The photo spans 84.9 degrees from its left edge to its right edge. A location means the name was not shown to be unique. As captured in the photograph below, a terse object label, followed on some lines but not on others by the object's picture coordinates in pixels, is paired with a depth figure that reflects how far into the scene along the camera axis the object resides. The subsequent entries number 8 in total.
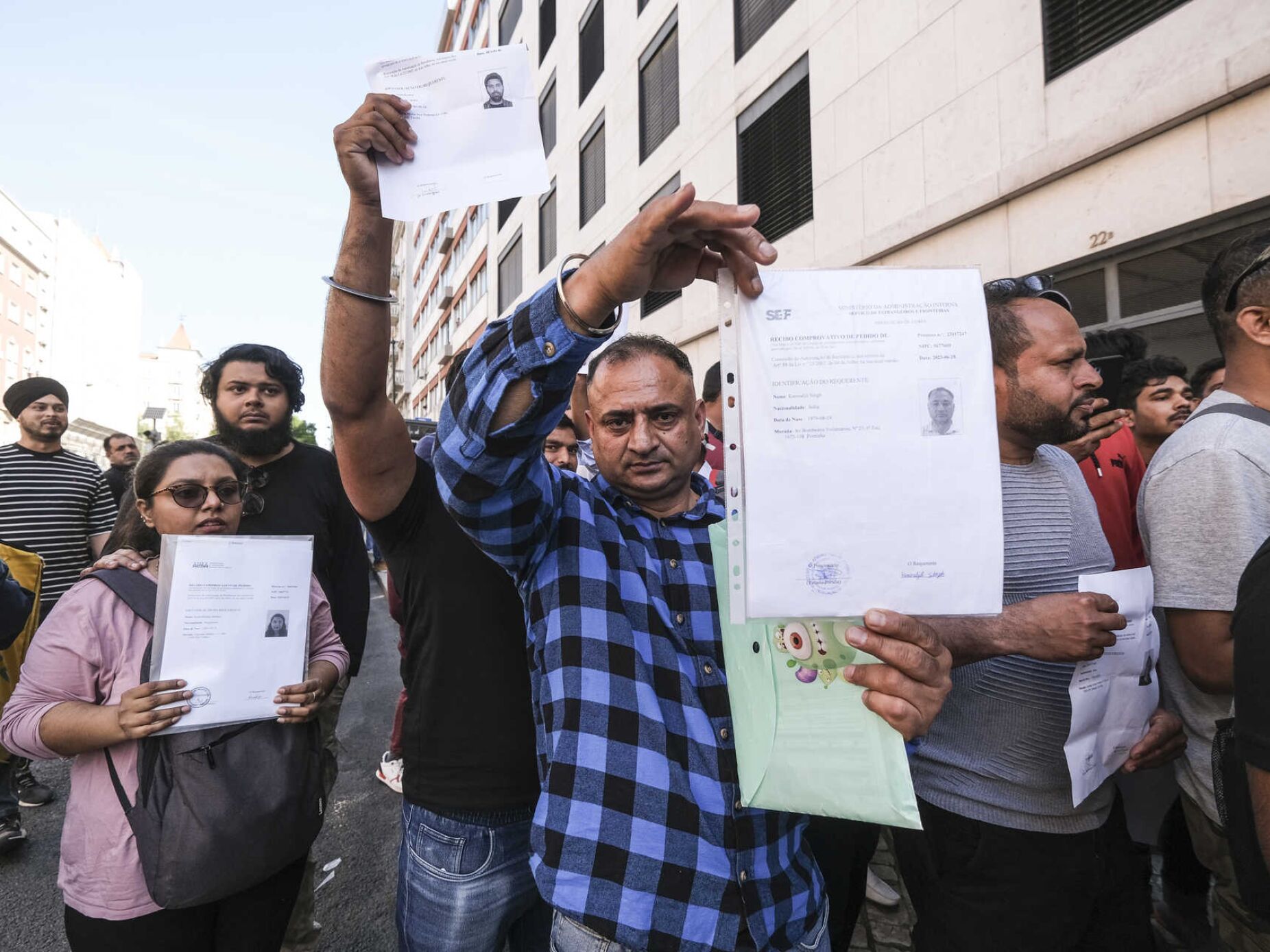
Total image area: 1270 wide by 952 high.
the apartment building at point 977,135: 4.36
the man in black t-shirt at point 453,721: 1.62
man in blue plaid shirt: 1.07
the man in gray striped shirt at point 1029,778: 1.61
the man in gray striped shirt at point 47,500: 3.84
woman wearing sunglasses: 1.58
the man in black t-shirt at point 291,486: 2.49
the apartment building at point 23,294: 45.03
